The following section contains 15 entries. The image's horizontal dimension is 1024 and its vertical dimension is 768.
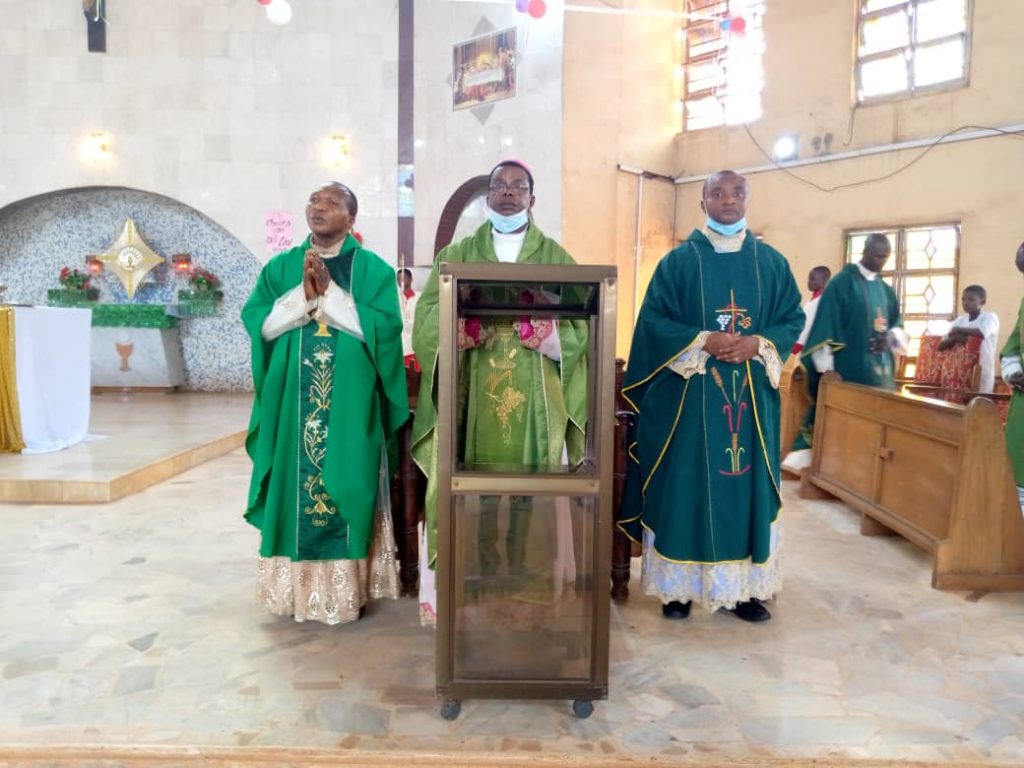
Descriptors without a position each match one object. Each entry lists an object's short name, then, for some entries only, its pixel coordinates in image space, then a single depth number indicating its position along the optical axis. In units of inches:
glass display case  86.2
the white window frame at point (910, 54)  344.2
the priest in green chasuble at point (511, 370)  106.1
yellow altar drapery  230.2
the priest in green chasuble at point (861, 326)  220.7
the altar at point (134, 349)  419.8
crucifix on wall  419.5
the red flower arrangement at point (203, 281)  441.9
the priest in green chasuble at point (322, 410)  115.4
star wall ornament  441.4
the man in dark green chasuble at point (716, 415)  123.2
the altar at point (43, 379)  233.1
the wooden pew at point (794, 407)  243.4
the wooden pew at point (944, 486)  138.5
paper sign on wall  437.1
